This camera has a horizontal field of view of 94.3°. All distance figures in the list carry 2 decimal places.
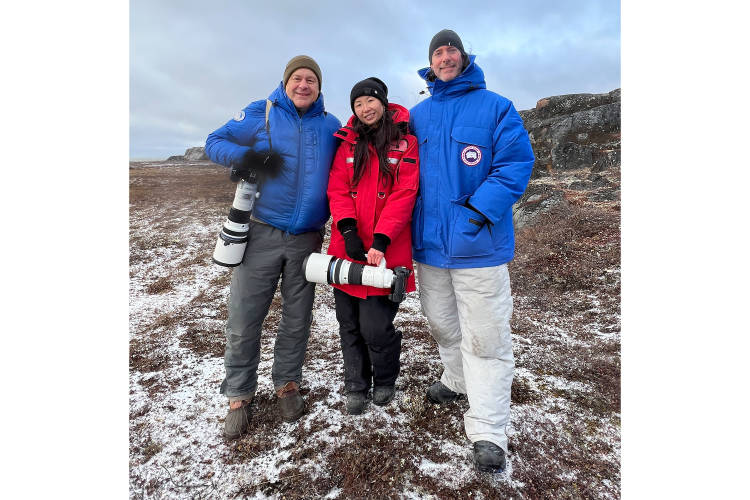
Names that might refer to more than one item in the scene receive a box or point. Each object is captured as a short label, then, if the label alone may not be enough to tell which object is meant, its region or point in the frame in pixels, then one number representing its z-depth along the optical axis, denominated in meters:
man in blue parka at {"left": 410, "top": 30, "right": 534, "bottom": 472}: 3.02
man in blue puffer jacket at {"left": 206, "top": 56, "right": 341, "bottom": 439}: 3.33
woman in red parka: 3.21
